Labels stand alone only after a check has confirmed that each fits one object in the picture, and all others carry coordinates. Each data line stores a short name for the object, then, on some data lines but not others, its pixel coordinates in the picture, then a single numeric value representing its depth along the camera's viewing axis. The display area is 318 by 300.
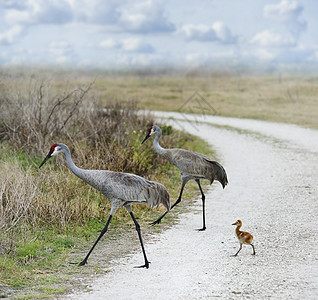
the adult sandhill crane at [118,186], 12.69
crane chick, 13.06
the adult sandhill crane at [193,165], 16.25
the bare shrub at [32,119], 25.45
